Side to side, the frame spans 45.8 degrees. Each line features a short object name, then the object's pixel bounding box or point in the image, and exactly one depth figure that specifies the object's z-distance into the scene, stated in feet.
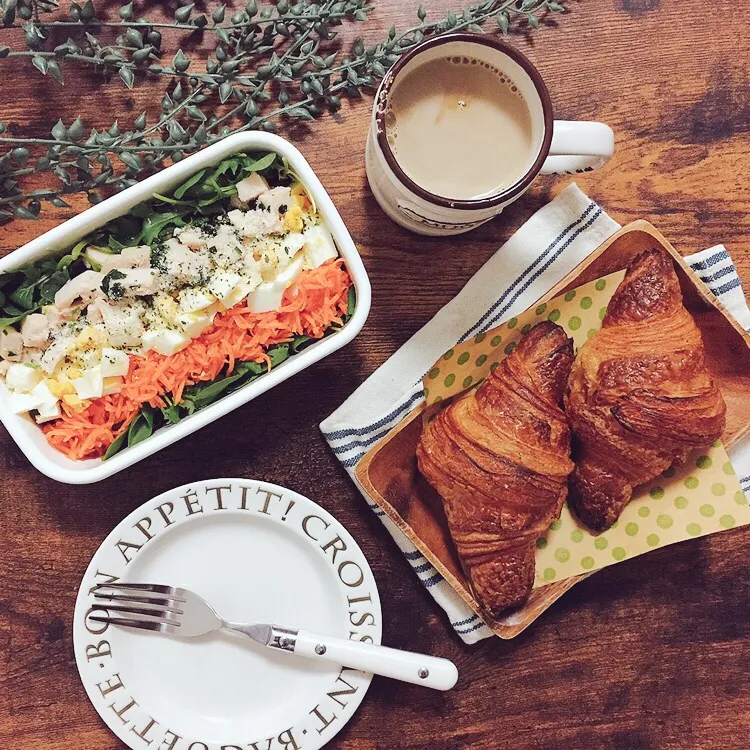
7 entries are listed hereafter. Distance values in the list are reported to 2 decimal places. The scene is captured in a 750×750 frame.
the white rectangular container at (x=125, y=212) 1.29
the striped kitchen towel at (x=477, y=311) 1.50
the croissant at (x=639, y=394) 1.38
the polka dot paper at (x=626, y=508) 1.45
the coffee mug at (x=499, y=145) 1.27
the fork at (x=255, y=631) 1.43
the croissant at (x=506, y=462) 1.38
